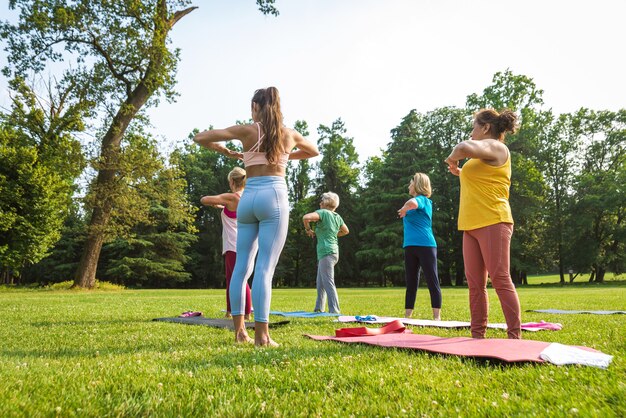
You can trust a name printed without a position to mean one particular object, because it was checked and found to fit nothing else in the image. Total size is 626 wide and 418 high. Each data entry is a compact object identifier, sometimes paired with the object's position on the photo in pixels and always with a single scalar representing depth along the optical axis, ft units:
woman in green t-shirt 27.61
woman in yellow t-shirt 14.52
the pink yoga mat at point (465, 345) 10.86
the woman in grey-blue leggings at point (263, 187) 14.28
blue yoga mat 25.38
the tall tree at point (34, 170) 72.38
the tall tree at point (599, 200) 135.85
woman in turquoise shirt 23.62
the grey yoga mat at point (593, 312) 26.06
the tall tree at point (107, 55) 72.69
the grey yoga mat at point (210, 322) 19.99
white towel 9.96
